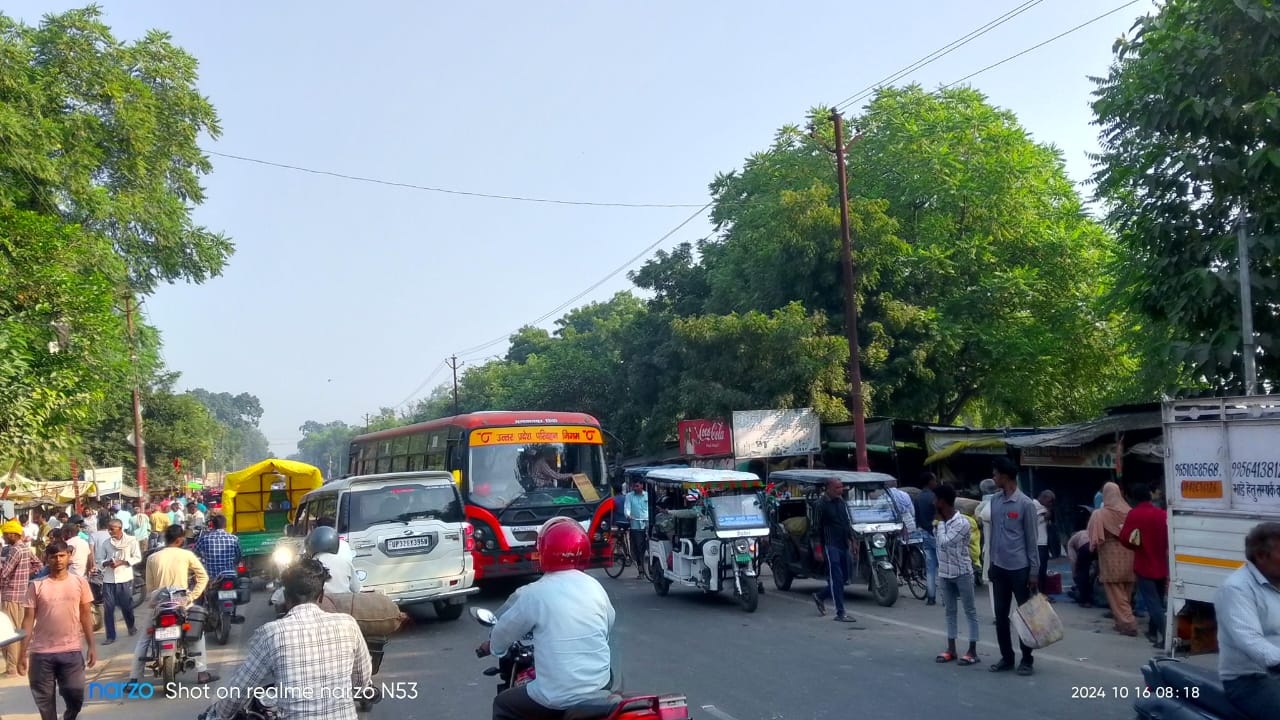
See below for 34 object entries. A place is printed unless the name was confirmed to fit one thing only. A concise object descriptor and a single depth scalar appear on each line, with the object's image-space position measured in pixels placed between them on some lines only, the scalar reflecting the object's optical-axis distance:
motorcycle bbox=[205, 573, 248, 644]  12.05
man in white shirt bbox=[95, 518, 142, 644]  13.04
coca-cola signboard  25.88
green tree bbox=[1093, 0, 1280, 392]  10.62
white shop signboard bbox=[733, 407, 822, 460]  22.69
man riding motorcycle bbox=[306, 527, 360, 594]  8.73
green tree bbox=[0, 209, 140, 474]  14.15
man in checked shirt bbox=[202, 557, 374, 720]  4.14
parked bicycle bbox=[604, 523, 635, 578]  19.17
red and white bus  15.50
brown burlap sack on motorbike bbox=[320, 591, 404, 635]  7.88
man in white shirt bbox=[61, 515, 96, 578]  11.59
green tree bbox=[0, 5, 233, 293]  21.16
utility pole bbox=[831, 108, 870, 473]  20.58
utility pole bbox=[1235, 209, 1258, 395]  10.62
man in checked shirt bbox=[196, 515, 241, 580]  11.98
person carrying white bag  8.81
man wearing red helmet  4.55
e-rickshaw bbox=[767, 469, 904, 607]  13.74
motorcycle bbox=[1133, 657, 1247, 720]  5.24
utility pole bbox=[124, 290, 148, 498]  36.20
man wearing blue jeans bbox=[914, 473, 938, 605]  13.85
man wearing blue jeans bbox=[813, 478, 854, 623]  12.51
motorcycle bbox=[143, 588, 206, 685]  9.53
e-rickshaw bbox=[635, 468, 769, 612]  13.42
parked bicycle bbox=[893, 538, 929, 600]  14.55
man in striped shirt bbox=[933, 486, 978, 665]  9.35
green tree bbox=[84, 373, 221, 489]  48.41
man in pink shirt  7.66
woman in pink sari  11.41
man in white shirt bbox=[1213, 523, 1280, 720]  4.84
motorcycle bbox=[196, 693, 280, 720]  4.28
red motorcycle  4.48
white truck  7.32
